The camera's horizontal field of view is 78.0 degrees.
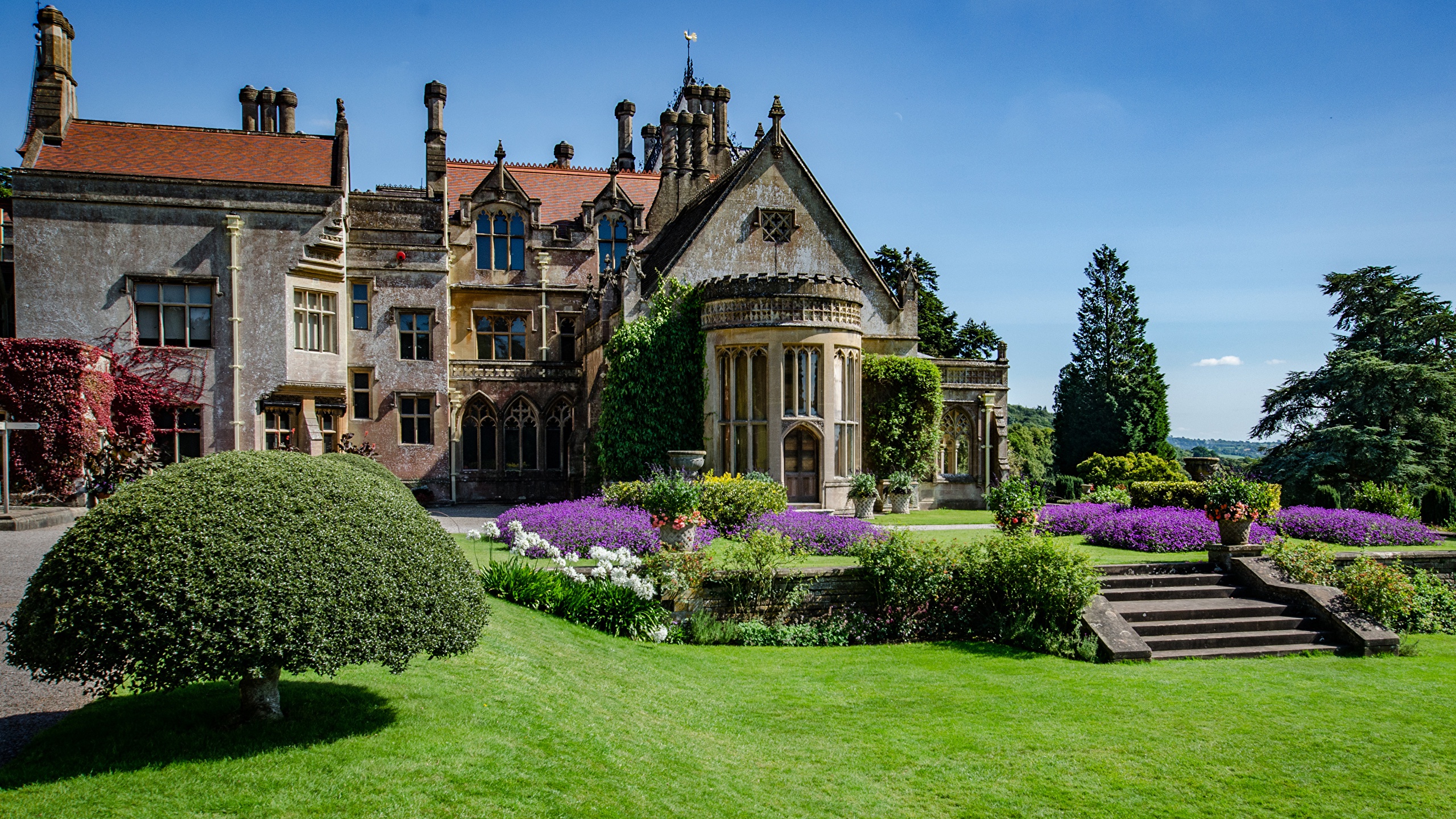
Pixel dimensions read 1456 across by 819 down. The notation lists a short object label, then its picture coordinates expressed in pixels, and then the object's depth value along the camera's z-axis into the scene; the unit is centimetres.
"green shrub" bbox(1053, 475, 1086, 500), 3622
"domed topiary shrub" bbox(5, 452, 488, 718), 599
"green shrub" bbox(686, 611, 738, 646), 1336
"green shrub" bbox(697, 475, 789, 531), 1816
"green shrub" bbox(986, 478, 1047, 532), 1567
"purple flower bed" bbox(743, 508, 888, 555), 1662
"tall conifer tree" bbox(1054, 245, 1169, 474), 4688
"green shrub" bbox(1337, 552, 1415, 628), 1434
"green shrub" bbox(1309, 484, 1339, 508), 2288
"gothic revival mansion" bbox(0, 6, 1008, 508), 2286
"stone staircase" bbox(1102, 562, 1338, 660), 1354
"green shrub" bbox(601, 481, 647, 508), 1917
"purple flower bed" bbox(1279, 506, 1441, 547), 1839
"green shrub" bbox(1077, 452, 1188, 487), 3759
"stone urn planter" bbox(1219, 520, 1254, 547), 1580
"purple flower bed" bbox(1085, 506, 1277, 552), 1745
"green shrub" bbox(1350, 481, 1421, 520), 2125
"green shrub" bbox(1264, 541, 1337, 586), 1528
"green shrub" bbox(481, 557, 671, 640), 1296
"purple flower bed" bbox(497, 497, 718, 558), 1555
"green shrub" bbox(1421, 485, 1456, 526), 2256
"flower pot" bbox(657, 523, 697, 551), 1450
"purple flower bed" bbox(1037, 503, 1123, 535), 1955
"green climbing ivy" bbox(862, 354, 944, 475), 2514
